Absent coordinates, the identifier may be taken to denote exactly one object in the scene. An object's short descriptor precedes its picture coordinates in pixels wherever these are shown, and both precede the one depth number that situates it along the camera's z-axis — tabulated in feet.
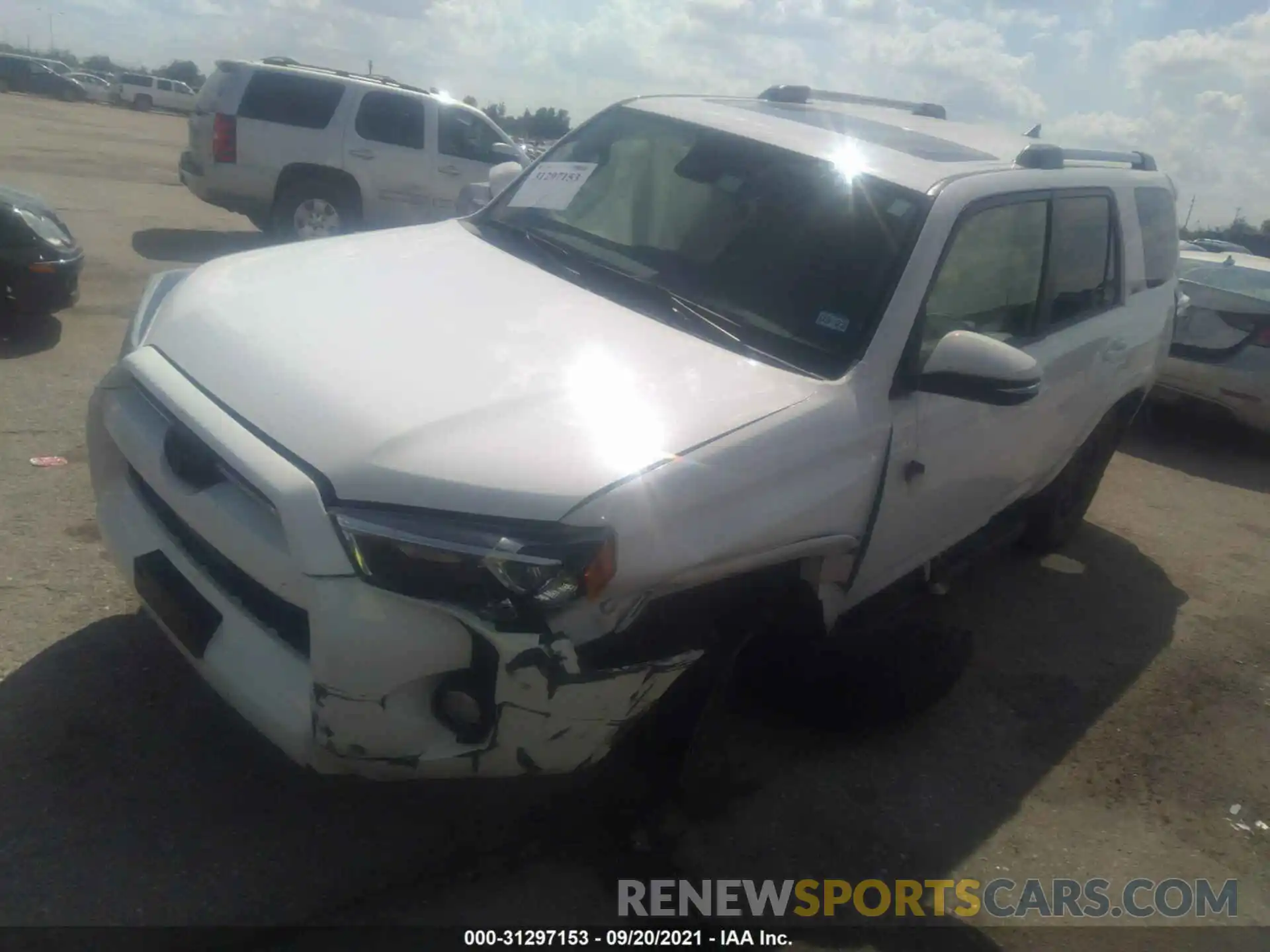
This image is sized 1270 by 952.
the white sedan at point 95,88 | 140.56
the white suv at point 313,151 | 34.22
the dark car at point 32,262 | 20.22
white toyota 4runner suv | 7.41
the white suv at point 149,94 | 144.97
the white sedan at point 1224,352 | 25.27
